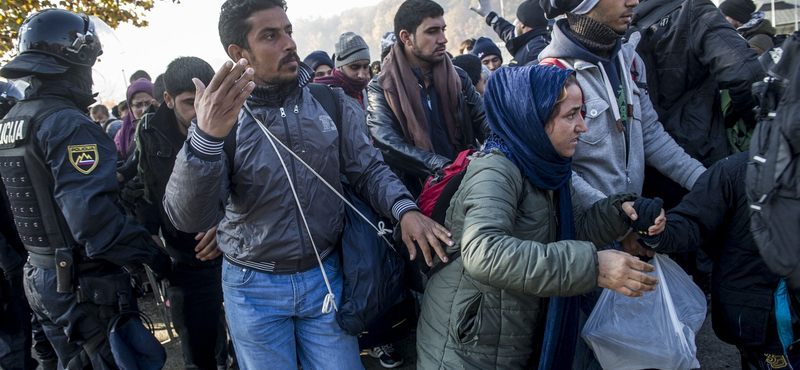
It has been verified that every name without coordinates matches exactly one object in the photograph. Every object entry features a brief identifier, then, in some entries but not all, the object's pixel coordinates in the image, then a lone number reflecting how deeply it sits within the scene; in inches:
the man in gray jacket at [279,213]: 83.0
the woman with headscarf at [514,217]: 72.2
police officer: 102.6
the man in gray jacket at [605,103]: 98.1
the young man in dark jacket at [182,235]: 123.9
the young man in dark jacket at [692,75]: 106.0
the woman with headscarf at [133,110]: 203.2
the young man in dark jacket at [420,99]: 132.5
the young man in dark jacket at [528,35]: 172.2
